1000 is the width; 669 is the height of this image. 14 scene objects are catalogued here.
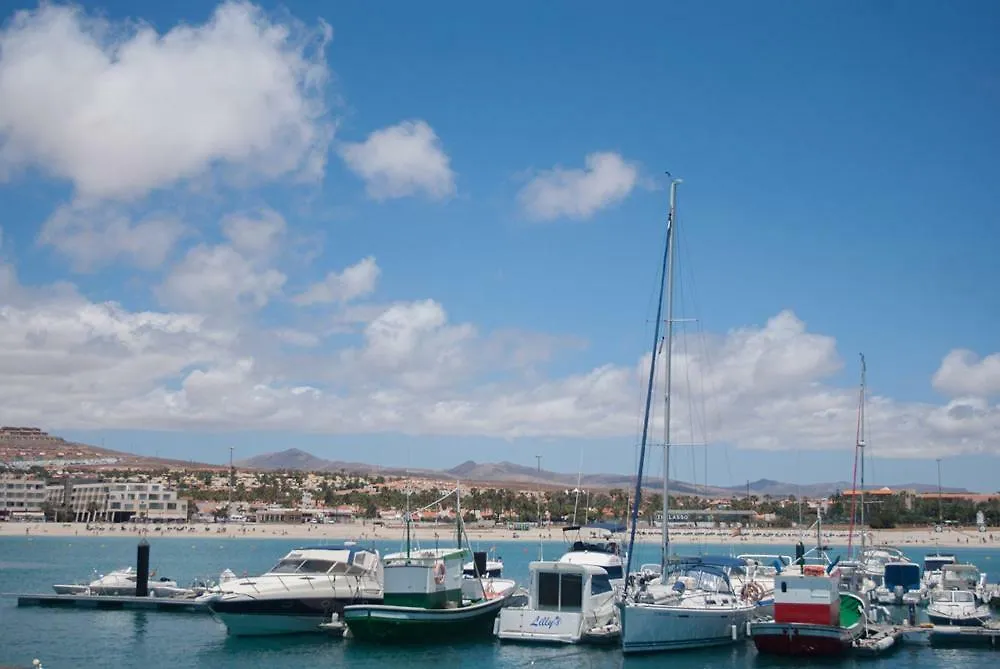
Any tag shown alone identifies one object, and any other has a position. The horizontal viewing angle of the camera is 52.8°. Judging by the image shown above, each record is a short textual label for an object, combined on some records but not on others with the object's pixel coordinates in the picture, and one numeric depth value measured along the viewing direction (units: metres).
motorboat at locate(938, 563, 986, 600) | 54.31
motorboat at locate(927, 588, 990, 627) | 43.19
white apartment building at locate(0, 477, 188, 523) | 198.00
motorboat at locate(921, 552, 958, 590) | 64.38
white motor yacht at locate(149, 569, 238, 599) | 53.04
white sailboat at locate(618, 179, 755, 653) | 35.81
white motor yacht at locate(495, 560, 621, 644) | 38.00
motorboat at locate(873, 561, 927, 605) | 58.25
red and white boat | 35.97
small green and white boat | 38.34
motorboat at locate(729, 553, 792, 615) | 42.87
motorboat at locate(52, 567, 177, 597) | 54.53
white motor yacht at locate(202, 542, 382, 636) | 40.56
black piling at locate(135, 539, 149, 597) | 52.78
